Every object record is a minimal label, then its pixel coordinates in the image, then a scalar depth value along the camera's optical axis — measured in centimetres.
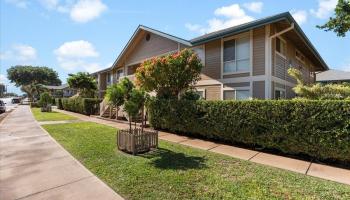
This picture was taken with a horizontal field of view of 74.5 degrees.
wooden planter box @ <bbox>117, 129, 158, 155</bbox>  758
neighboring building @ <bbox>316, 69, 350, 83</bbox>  3178
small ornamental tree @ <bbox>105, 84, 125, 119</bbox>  799
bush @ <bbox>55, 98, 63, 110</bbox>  3409
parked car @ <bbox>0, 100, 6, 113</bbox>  3028
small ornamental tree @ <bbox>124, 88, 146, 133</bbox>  772
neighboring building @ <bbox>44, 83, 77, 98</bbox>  7151
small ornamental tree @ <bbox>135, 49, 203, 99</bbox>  1225
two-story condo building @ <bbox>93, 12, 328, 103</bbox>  1189
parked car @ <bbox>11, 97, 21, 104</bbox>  7189
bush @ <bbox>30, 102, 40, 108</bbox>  4343
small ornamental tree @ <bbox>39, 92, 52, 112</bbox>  2866
